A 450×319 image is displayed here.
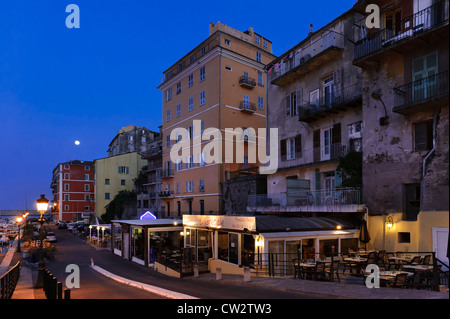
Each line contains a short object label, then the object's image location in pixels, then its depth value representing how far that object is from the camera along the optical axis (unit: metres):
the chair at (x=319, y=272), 13.01
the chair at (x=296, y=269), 13.67
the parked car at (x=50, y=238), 39.22
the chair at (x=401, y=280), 10.47
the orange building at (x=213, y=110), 38.12
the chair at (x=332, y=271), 12.55
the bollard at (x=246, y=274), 13.91
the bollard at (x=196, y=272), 18.47
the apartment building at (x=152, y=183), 52.90
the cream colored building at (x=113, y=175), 64.44
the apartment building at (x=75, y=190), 83.12
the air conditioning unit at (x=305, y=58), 25.86
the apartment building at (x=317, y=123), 22.03
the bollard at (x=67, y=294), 8.69
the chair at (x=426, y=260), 13.38
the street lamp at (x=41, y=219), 15.28
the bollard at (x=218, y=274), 15.86
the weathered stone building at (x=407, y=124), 15.65
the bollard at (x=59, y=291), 9.45
